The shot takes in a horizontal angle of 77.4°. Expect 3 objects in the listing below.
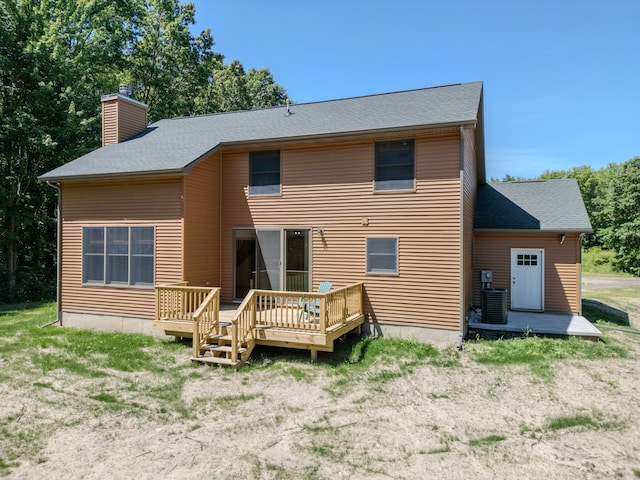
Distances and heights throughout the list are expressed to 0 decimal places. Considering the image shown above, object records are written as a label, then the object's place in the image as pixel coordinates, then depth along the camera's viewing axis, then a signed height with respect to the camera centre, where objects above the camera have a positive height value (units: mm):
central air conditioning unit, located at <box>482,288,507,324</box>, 10125 -1539
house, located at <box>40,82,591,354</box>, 8930 +725
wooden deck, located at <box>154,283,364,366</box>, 7613 -1601
